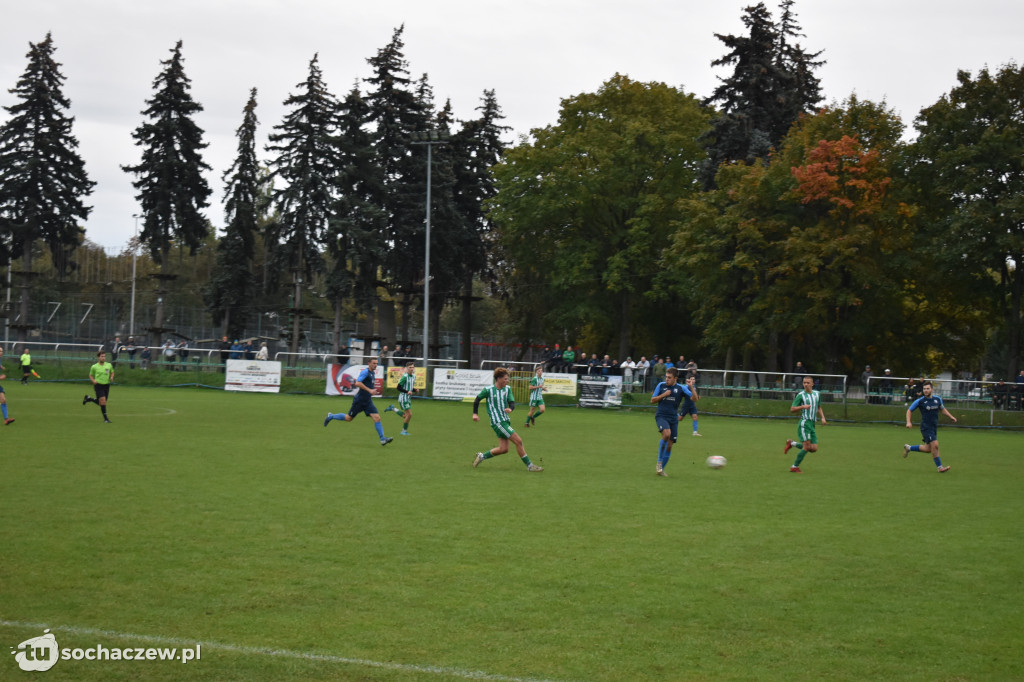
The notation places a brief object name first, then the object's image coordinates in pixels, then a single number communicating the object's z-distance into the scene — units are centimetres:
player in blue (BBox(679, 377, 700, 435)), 2313
